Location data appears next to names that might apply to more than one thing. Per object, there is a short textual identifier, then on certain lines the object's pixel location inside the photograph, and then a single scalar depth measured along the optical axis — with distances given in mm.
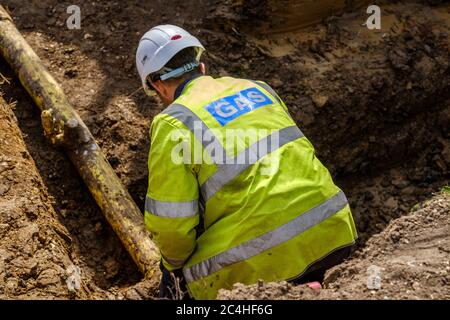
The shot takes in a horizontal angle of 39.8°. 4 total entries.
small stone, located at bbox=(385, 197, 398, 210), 6007
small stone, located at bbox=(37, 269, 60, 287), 3703
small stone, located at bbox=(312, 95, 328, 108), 5684
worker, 3146
